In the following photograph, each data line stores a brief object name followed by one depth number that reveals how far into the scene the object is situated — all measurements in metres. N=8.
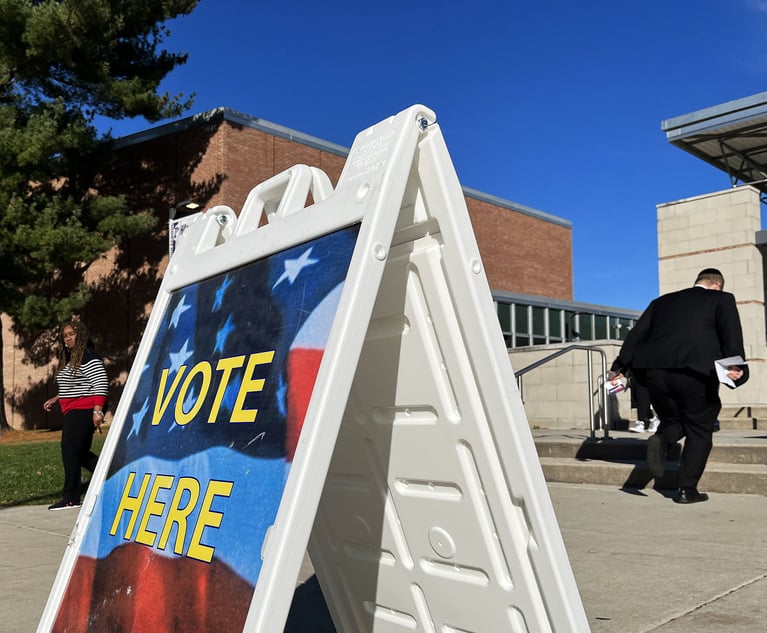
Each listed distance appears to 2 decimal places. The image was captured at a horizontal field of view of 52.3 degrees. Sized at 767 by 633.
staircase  6.26
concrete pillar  12.53
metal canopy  16.78
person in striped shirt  7.11
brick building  22.92
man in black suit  5.65
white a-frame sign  1.76
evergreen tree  18.33
